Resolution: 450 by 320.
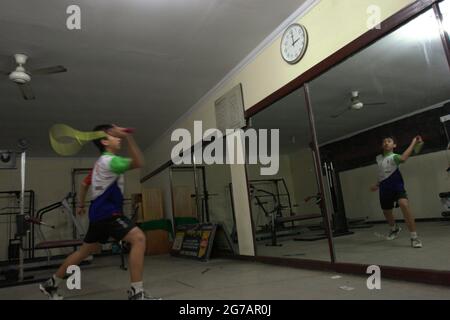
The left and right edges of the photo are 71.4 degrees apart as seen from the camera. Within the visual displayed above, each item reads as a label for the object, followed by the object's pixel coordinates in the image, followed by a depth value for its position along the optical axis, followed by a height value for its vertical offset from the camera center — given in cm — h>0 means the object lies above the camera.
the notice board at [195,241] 438 -33
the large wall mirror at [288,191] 412 +35
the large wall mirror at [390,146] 304 +75
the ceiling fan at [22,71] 338 +176
